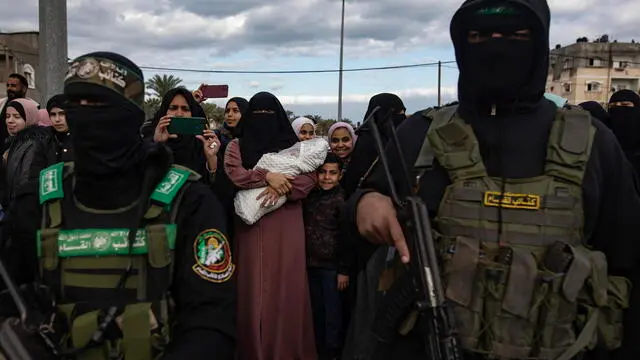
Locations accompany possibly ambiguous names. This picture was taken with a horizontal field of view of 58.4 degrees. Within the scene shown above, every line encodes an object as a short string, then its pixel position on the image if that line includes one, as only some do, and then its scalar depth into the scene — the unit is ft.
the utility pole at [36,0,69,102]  16.14
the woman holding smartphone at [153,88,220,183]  13.30
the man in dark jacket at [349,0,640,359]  5.58
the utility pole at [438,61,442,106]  117.72
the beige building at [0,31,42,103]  92.73
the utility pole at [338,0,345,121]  63.26
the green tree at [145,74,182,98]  117.91
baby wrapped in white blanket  12.16
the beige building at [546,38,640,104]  161.68
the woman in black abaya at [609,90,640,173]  15.65
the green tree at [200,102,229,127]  110.52
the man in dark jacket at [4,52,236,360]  5.77
